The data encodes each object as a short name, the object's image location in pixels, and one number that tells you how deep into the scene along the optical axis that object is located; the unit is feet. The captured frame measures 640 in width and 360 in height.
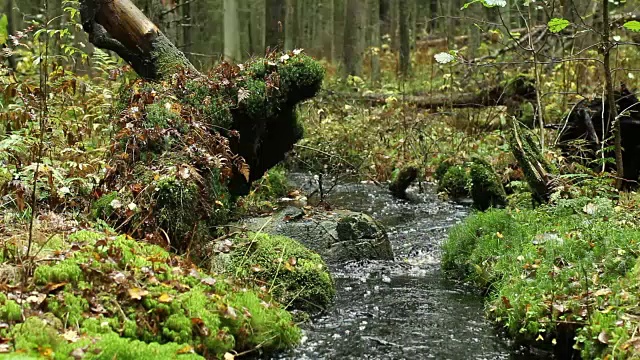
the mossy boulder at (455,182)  35.78
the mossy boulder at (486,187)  31.07
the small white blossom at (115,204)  17.51
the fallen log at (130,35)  24.68
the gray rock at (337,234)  23.91
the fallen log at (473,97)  43.57
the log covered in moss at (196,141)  17.92
